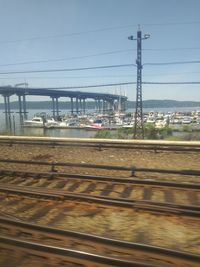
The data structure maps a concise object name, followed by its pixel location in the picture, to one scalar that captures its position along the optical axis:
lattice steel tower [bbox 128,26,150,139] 17.76
